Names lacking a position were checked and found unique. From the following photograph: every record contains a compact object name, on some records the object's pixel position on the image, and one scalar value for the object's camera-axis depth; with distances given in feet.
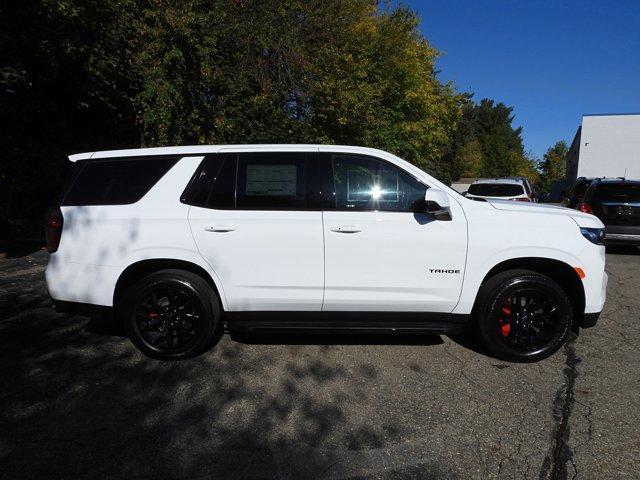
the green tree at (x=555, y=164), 239.91
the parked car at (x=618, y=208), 29.76
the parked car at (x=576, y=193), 41.37
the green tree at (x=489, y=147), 182.39
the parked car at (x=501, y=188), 38.04
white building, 112.16
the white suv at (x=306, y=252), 12.28
